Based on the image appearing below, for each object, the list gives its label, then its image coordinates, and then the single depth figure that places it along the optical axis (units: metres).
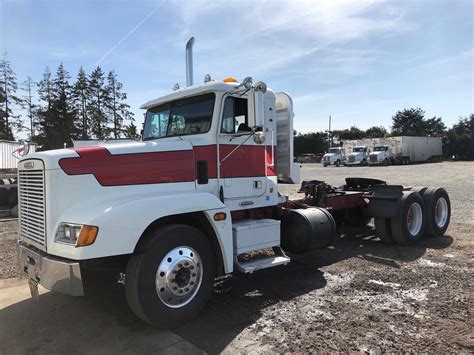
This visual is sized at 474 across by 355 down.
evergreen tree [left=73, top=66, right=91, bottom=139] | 48.78
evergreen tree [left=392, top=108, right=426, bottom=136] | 83.88
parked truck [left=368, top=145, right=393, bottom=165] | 46.94
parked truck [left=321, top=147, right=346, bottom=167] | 49.88
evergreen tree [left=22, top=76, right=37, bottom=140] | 47.94
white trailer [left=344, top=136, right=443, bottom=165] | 47.44
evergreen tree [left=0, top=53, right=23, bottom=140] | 45.34
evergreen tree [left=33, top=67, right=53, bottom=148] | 46.69
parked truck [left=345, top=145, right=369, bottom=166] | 47.34
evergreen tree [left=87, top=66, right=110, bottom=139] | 48.97
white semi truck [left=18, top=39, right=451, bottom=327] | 4.07
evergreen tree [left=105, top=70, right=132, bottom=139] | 49.81
